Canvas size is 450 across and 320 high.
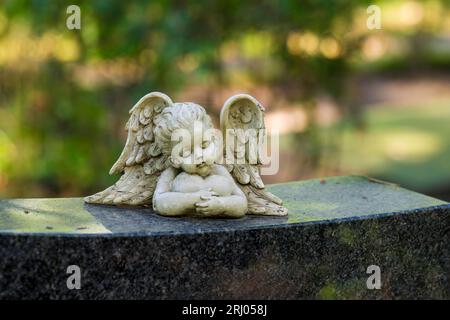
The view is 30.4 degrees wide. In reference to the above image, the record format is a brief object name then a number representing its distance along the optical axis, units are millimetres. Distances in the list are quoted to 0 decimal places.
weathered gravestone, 3830
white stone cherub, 4066
